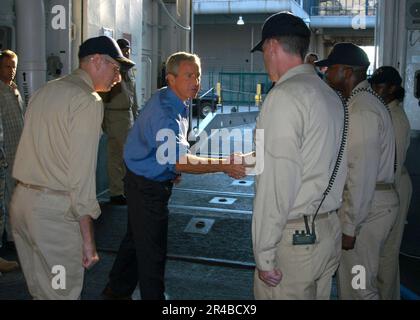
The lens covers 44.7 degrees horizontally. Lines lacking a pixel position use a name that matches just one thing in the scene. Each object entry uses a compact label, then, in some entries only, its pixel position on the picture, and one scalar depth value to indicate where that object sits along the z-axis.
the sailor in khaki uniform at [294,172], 2.60
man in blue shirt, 3.79
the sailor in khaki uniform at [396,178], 4.12
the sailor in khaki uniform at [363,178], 3.38
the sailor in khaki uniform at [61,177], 3.05
